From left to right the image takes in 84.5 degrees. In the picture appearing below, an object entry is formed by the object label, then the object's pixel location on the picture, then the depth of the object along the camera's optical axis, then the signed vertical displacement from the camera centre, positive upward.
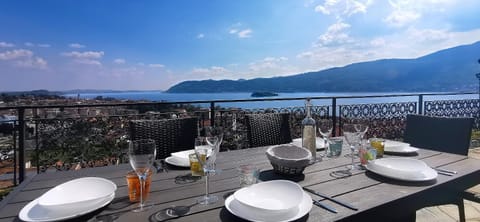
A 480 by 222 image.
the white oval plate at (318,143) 1.77 -0.28
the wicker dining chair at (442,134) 1.76 -0.23
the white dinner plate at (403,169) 1.14 -0.30
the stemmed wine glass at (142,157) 0.89 -0.20
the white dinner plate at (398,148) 1.63 -0.28
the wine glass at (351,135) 1.42 -0.18
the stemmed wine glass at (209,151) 0.94 -0.20
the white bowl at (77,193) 0.82 -0.32
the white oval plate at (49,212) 0.76 -0.34
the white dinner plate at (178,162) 1.34 -0.31
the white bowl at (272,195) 0.85 -0.32
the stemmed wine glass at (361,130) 1.43 -0.15
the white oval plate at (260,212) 0.77 -0.34
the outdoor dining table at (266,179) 0.82 -0.35
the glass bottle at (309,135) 1.43 -0.18
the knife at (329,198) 0.88 -0.34
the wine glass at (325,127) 1.57 -0.15
